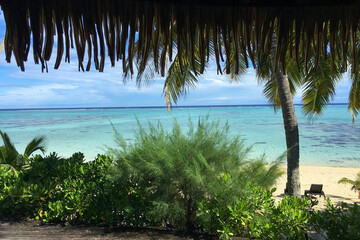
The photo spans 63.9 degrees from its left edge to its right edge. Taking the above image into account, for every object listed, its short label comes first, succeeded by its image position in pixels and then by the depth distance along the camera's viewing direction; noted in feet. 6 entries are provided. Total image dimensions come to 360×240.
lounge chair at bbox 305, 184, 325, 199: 33.42
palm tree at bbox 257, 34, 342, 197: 22.58
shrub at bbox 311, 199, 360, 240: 7.93
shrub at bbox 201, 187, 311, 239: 9.85
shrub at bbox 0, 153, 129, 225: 12.53
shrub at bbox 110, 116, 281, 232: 11.24
